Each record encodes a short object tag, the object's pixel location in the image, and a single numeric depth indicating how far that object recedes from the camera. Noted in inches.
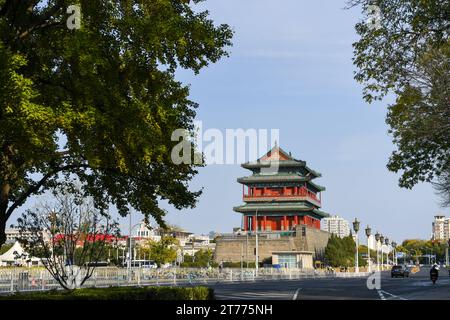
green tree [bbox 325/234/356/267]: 4195.4
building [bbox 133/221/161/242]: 7628.0
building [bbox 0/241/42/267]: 4133.9
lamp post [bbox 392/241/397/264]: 6229.3
